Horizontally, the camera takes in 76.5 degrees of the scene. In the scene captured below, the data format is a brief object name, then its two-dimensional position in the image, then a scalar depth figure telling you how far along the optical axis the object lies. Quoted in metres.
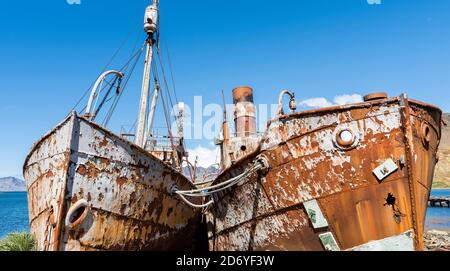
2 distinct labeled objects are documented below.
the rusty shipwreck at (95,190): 4.87
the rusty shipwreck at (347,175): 4.62
